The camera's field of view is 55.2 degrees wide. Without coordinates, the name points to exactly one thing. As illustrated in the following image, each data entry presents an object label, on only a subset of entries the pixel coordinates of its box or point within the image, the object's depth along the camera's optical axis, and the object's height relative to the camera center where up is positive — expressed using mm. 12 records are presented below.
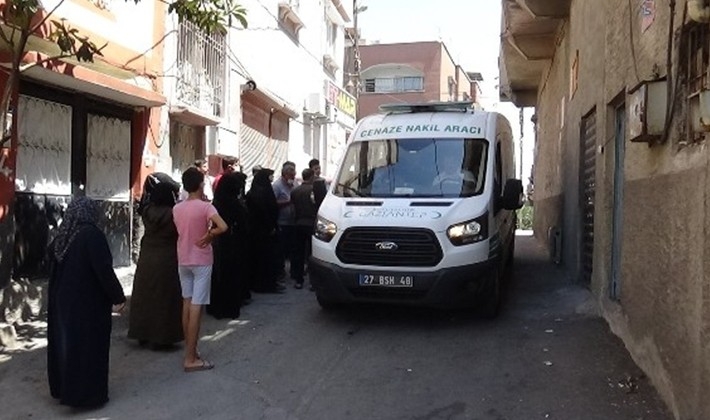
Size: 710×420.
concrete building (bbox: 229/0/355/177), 13945 +2804
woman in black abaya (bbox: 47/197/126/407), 4805 -771
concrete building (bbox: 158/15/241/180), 10156 +1537
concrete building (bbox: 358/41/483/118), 39781 +7426
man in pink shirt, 5691 -511
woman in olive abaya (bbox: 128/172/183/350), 6082 -783
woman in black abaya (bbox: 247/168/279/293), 8391 -407
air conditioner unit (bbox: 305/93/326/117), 18672 +2522
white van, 6656 -174
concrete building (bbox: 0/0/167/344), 7020 +706
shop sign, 21109 +3272
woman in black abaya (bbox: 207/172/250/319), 7355 -634
